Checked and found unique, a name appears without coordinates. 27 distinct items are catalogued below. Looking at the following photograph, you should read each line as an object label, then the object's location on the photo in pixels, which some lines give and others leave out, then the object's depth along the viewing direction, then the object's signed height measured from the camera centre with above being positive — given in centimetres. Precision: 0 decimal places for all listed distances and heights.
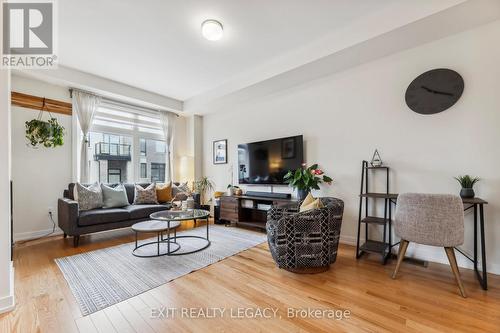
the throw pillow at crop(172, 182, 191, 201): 459 -46
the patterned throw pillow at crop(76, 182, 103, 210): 337 -46
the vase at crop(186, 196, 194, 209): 344 -59
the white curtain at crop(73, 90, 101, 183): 397 +95
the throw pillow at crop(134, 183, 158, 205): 411 -54
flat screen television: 373 +12
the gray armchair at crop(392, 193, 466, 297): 189 -51
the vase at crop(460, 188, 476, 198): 220 -29
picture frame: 502 +35
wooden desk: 195 -62
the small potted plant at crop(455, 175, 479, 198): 221 -22
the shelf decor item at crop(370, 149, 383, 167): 291 +7
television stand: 395 -84
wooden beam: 340 +107
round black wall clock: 246 +87
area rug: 189 -110
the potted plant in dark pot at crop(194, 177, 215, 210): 534 -52
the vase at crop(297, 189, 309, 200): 337 -42
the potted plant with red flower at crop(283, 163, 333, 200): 321 -20
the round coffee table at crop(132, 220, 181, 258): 273 -81
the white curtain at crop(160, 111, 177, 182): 530 +80
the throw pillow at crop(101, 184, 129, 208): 369 -51
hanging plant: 342 +56
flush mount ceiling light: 252 +161
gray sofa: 306 -75
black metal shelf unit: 255 -66
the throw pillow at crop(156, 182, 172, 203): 439 -52
